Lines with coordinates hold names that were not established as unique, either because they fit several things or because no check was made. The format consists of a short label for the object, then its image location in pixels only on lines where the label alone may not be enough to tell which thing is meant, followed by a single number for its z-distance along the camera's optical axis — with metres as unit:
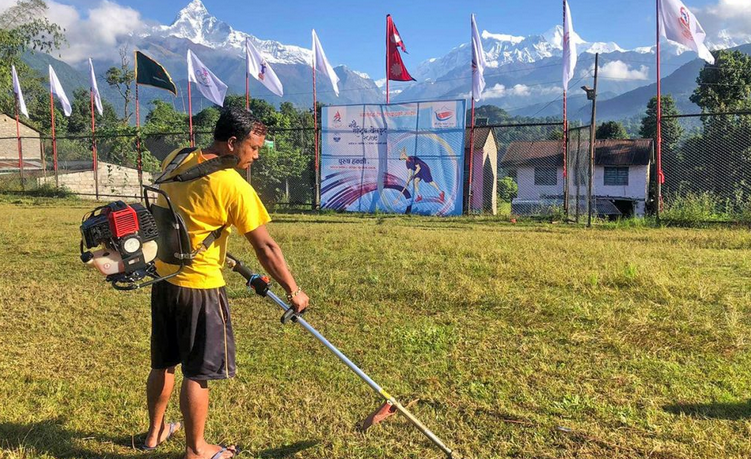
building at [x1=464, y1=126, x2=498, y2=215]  34.83
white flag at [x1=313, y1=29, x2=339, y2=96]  18.59
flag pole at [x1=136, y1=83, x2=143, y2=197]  18.95
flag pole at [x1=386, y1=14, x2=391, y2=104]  17.30
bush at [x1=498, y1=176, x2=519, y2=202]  49.50
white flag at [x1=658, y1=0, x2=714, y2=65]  12.09
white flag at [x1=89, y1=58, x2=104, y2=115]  22.14
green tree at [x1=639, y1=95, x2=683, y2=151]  52.18
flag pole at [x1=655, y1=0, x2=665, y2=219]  12.18
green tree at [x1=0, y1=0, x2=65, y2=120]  31.00
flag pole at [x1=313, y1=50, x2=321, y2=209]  17.10
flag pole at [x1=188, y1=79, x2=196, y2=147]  18.23
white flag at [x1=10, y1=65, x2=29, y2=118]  22.52
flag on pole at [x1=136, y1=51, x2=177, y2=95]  18.22
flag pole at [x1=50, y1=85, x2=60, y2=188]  20.64
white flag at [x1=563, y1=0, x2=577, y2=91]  14.18
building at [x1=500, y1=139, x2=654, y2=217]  46.16
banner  15.95
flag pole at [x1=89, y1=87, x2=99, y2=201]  19.84
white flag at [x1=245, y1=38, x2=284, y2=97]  18.89
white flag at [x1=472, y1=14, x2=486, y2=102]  16.31
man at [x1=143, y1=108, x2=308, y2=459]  2.55
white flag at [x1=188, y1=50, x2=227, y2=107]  19.39
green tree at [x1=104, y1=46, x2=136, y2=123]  52.22
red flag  17.34
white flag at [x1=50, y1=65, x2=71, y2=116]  22.27
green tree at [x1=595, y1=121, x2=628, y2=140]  64.44
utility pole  12.17
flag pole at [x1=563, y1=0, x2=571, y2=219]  13.84
